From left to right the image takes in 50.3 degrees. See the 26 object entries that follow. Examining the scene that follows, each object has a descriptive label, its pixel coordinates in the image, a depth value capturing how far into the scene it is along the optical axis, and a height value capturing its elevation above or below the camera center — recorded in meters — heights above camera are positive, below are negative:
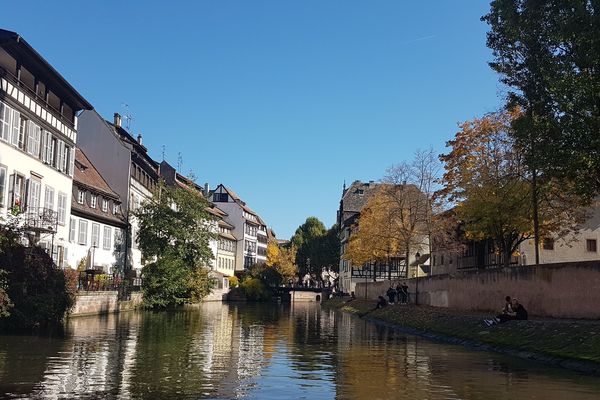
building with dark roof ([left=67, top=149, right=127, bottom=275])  47.72 +4.69
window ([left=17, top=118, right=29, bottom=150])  35.62 +8.30
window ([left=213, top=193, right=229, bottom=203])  125.00 +16.60
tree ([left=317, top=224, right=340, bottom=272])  132.50 +6.80
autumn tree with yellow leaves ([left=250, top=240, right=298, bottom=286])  111.69 +4.67
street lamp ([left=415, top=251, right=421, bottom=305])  52.43 -0.44
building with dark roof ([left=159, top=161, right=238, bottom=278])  84.31 +7.60
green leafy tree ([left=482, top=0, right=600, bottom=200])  24.34 +8.68
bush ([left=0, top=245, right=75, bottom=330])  29.11 -0.27
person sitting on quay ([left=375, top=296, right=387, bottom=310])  55.88 -1.50
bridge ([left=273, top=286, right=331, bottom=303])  112.81 -1.56
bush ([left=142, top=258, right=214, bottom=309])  54.78 -0.05
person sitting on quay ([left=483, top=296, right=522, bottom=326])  29.06 -1.25
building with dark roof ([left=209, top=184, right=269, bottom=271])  122.12 +11.72
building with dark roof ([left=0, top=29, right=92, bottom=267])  33.62 +8.27
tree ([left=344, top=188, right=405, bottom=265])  64.57 +5.22
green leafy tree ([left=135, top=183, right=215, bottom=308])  57.03 +4.13
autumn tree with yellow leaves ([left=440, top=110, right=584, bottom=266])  38.91 +6.08
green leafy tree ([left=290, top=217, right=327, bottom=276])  134.38 +8.94
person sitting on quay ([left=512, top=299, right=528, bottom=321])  28.61 -1.12
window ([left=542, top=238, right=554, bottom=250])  50.47 +3.43
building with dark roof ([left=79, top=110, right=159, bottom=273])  58.88 +11.15
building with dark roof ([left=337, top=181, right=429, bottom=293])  93.06 +3.84
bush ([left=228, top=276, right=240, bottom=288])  100.38 +0.24
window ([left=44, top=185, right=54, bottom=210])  39.22 +5.15
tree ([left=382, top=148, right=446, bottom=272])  59.38 +7.47
